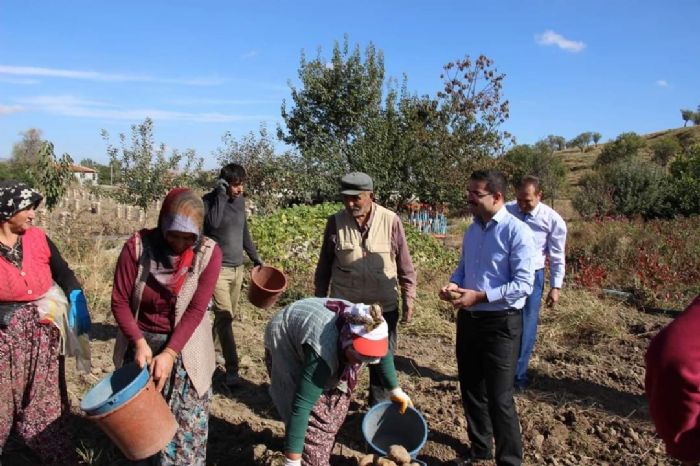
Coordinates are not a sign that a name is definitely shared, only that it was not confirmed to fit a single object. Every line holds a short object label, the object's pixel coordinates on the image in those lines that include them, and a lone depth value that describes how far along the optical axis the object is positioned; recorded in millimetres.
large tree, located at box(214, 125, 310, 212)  12211
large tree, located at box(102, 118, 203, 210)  12883
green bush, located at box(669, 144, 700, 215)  15562
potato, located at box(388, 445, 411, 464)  2492
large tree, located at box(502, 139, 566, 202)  26391
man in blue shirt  2936
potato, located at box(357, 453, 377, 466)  2535
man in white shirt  4273
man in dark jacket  4211
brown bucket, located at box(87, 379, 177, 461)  2164
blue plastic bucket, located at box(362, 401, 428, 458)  2805
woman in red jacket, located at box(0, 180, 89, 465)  2605
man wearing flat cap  3537
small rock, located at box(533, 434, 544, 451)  3399
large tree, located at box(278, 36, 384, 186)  15742
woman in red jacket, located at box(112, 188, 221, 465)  2379
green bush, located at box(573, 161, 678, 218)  16281
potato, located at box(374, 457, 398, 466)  2424
